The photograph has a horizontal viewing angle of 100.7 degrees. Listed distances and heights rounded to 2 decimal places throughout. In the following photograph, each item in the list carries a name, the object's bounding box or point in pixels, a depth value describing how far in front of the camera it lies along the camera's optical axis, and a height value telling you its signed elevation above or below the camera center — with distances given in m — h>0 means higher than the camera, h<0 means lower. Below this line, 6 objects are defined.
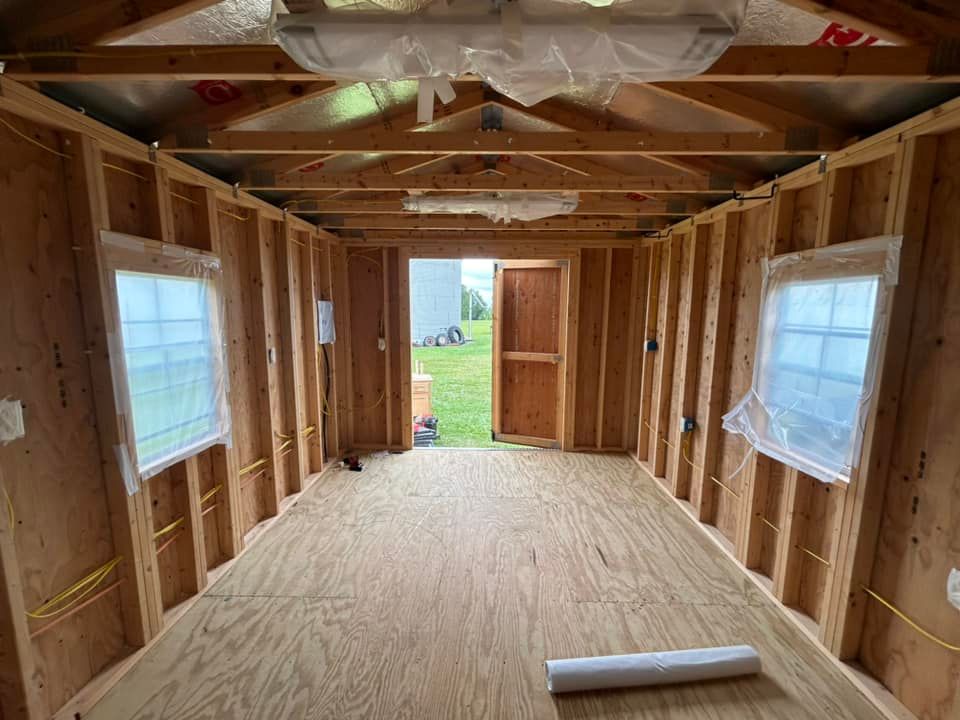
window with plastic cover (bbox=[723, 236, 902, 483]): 1.69 -0.18
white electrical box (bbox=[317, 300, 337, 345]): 3.96 -0.12
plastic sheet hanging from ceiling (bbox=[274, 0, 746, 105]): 1.08 +0.76
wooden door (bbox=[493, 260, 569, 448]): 4.80 -0.47
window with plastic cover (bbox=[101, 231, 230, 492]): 1.73 -0.20
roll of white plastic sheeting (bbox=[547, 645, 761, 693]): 1.69 -1.53
